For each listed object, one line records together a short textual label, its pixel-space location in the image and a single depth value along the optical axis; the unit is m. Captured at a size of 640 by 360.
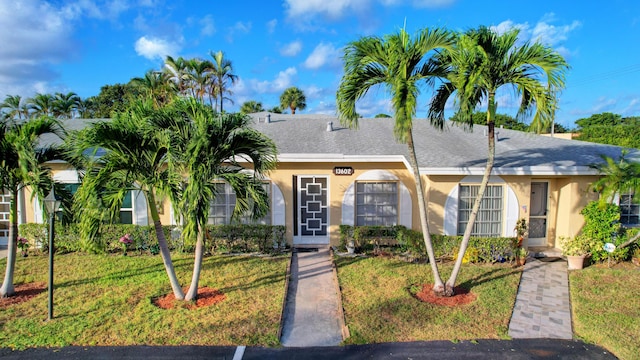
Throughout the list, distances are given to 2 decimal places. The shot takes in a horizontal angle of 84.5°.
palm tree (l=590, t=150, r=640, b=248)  9.16
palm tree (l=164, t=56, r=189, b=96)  25.75
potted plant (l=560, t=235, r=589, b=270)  9.58
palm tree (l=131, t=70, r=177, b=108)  23.70
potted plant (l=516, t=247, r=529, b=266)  9.92
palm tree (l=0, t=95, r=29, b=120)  23.75
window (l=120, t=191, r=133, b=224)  11.62
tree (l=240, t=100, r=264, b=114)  34.97
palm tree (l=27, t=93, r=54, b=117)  28.51
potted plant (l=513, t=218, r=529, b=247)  10.48
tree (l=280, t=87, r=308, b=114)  34.28
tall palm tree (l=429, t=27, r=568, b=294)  6.46
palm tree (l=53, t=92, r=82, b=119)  30.97
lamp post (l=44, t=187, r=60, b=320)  6.66
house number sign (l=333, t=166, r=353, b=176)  11.28
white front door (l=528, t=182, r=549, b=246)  11.40
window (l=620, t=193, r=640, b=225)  11.00
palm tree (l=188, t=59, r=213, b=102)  25.81
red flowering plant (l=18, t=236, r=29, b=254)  10.56
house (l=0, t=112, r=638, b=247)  10.43
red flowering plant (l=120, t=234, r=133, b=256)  10.62
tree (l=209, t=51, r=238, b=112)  26.44
